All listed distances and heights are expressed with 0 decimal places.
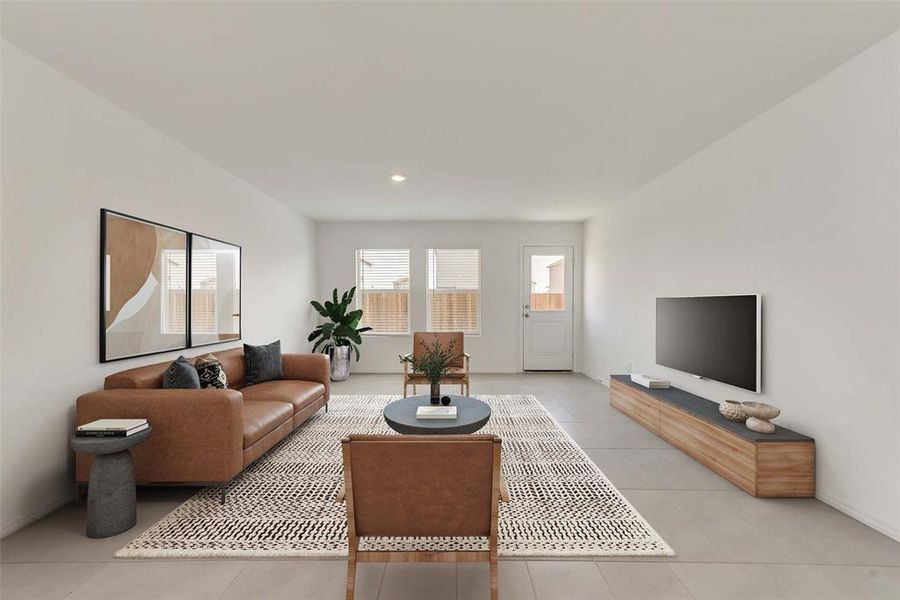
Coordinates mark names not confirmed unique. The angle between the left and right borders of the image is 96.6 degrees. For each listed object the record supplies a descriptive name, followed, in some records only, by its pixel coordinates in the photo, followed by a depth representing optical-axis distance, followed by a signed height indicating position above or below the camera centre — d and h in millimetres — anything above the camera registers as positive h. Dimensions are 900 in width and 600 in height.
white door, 7055 -188
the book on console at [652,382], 4102 -830
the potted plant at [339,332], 6359 -520
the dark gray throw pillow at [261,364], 4043 -661
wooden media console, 2605 -1035
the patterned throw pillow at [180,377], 2834 -559
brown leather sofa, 2459 -812
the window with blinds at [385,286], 7094 +247
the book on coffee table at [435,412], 2816 -799
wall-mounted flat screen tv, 3098 -306
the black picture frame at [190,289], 3714 +87
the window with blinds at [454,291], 7082 +171
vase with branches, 3207 -557
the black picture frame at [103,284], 2777 +95
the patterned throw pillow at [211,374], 3188 -603
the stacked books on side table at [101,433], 2215 -749
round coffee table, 2645 -835
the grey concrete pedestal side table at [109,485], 2188 -1046
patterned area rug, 2094 -1282
